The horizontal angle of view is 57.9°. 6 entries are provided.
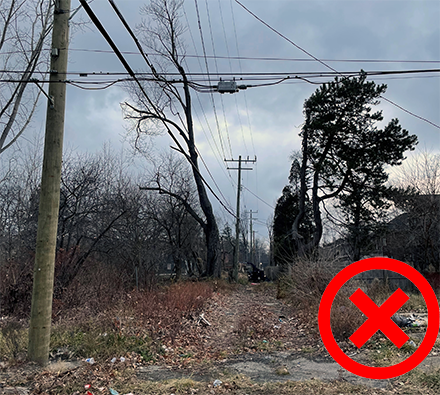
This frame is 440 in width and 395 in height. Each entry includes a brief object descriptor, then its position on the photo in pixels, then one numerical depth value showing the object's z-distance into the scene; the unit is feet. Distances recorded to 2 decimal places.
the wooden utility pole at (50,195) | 22.00
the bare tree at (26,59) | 52.24
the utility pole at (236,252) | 112.16
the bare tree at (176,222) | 101.35
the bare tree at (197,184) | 86.89
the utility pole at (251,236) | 258.49
